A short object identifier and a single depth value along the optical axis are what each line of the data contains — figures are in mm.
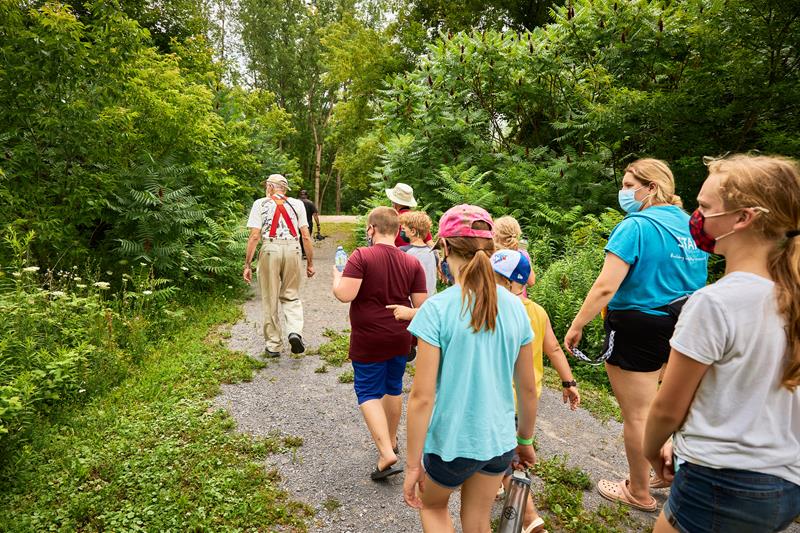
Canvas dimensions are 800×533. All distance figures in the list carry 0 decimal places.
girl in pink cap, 1946
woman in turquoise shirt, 2752
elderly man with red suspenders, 5656
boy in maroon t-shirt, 3326
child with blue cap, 2533
